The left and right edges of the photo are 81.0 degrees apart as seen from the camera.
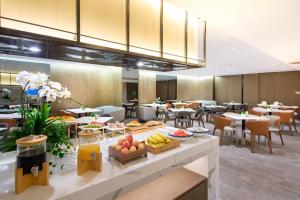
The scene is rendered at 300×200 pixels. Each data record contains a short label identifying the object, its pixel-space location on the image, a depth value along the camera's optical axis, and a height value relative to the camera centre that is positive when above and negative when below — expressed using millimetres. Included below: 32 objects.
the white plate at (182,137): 1956 -477
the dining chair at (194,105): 10672 -640
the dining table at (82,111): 6282 -596
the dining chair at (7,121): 3929 -615
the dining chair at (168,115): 7714 -967
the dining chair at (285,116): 5996 -729
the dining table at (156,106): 9521 -597
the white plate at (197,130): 2197 -447
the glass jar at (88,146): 1250 -404
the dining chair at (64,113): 6485 -692
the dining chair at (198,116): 6933 -847
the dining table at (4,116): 4834 -584
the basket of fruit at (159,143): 1651 -481
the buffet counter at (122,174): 1027 -563
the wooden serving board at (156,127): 2611 -480
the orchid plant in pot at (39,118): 1252 -171
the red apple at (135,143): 1512 -422
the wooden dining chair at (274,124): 4609 -847
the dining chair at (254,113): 6185 -637
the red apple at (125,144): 1465 -413
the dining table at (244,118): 4781 -629
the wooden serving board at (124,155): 1389 -490
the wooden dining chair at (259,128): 4242 -818
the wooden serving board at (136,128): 2465 -469
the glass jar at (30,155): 1027 -355
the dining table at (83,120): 3927 -605
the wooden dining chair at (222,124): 4926 -816
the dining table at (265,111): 6688 -607
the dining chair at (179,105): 10002 -574
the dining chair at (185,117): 6688 -875
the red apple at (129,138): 1549 -388
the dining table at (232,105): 10770 -620
